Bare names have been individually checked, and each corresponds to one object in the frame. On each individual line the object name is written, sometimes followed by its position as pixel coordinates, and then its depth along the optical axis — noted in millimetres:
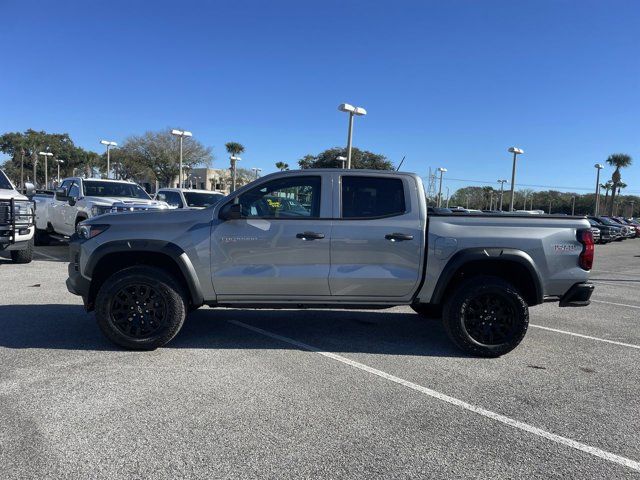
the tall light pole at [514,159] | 35328
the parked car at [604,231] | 31566
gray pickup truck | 5176
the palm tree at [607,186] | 81712
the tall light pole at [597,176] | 48938
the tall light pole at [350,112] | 21603
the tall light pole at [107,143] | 33431
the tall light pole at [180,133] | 27853
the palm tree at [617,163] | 70312
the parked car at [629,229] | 39812
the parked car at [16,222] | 9867
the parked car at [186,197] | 14703
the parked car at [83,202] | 12203
